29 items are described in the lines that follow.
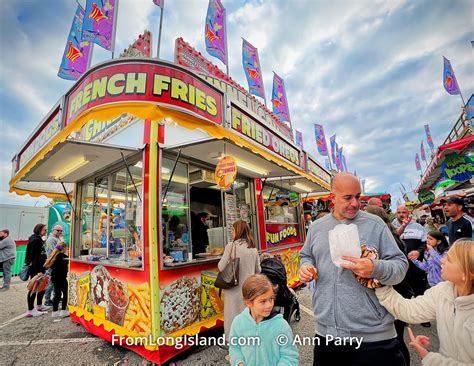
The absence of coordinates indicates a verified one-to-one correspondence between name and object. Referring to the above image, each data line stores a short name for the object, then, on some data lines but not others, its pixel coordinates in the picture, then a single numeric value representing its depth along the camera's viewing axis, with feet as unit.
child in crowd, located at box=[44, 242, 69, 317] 18.60
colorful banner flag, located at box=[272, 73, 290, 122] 37.56
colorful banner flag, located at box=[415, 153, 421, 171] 115.66
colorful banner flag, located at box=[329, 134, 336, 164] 72.84
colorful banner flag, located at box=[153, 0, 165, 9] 12.53
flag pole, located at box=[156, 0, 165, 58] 10.77
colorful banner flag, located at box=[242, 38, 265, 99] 31.68
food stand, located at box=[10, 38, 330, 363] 9.20
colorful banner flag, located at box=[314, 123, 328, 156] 59.52
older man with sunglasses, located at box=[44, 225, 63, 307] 21.12
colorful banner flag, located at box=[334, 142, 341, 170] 76.58
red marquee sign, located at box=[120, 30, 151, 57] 17.42
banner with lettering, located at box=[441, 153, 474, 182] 22.57
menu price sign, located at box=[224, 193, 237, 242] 17.58
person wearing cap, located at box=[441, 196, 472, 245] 13.65
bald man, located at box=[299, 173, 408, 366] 4.82
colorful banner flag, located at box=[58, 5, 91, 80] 21.36
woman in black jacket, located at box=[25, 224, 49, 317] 19.47
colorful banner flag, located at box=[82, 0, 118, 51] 15.31
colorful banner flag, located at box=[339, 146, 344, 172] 82.17
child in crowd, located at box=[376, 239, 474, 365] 4.42
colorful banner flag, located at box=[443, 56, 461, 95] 46.14
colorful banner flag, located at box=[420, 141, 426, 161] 105.81
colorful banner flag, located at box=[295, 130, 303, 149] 53.83
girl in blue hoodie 6.07
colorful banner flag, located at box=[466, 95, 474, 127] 31.35
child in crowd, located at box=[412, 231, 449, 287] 12.01
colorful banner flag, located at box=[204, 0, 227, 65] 25.44
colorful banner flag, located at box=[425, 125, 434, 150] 90.12
